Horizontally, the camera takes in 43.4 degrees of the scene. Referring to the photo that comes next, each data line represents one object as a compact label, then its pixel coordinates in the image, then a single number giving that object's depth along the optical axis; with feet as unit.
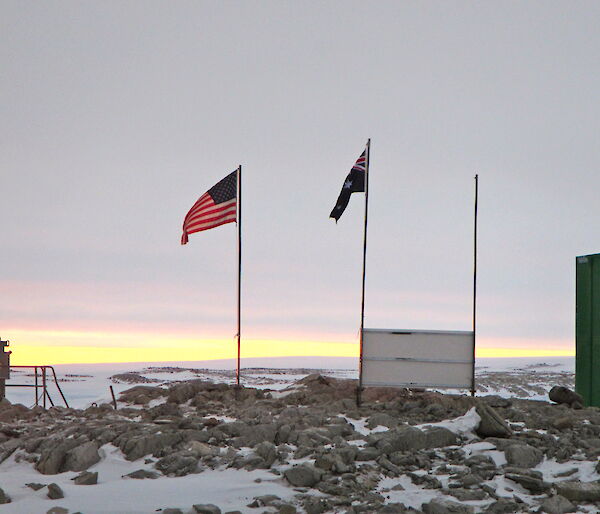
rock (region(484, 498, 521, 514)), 40.52
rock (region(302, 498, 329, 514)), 39.86
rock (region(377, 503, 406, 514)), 39.75
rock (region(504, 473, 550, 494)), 44.11
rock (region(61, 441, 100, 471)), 49.88
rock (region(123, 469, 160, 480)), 47.13
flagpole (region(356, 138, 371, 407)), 68.23
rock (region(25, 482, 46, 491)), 45.27
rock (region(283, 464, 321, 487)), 44.11
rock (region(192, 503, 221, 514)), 39.68
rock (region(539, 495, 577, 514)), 40.60
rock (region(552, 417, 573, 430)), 58.80
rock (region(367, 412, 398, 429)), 59.31
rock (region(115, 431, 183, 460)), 51.29
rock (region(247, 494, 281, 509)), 41.06
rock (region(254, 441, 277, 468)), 47.92
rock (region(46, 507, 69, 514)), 40.52
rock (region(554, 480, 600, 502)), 42.19
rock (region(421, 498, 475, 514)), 39.91
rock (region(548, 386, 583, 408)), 73.20
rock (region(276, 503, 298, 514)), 39.68
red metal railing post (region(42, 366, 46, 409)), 79.86
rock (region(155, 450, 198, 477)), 47.55
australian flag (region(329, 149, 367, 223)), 69.00
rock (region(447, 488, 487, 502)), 42.22
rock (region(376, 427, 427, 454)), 51.01
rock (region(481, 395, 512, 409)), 67.72
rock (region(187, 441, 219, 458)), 49.98
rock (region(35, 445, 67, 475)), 49.64
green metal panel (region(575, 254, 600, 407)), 77.25
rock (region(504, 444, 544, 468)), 48.70
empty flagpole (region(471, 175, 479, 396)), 67.82
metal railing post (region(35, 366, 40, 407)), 80.22
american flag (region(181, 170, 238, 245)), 71.97
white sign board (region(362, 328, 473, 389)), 68.54
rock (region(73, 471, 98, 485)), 46.09
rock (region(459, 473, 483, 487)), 44.45
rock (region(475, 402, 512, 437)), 54.70
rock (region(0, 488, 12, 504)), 43.06
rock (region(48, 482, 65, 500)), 43.23
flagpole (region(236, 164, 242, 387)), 71.67
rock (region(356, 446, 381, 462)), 48.88
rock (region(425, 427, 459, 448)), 52.85
